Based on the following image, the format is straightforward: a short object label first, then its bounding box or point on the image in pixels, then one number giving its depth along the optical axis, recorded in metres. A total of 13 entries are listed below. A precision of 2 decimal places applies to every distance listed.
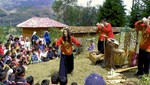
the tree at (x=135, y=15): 13.10
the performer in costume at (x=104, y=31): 4.84
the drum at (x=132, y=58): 4.43
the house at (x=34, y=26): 14.67
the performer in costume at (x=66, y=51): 4.18
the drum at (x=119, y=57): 4.53
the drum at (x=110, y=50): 4.49
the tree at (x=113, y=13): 15.02
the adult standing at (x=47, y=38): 7.85
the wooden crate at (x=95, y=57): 4.84
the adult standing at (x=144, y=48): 3.88
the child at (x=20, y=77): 2.97
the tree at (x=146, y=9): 12.03
